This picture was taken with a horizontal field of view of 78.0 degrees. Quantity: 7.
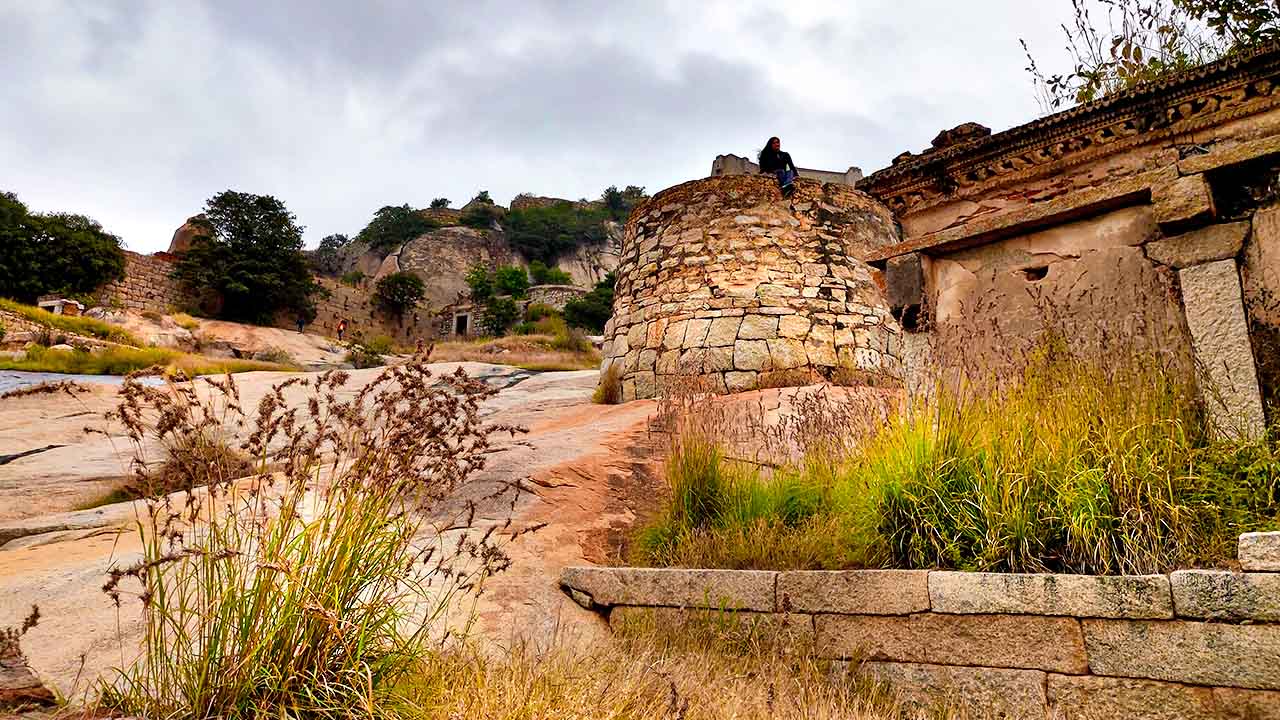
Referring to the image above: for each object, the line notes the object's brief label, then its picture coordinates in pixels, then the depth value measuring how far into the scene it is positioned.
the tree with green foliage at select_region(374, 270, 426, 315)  35.94
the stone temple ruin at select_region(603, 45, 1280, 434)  3.75
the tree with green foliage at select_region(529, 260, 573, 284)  44.59
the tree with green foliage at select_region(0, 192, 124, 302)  25.00
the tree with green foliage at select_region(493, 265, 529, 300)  38.34
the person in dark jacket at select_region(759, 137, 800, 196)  11.62
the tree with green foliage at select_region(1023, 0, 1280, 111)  7.25
